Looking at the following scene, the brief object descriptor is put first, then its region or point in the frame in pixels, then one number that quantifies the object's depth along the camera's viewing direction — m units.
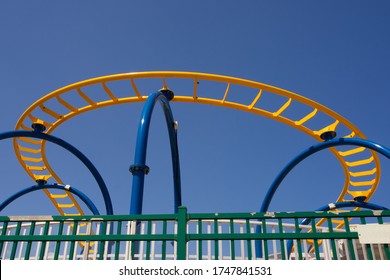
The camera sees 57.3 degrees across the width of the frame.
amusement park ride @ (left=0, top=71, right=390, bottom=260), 3.39
